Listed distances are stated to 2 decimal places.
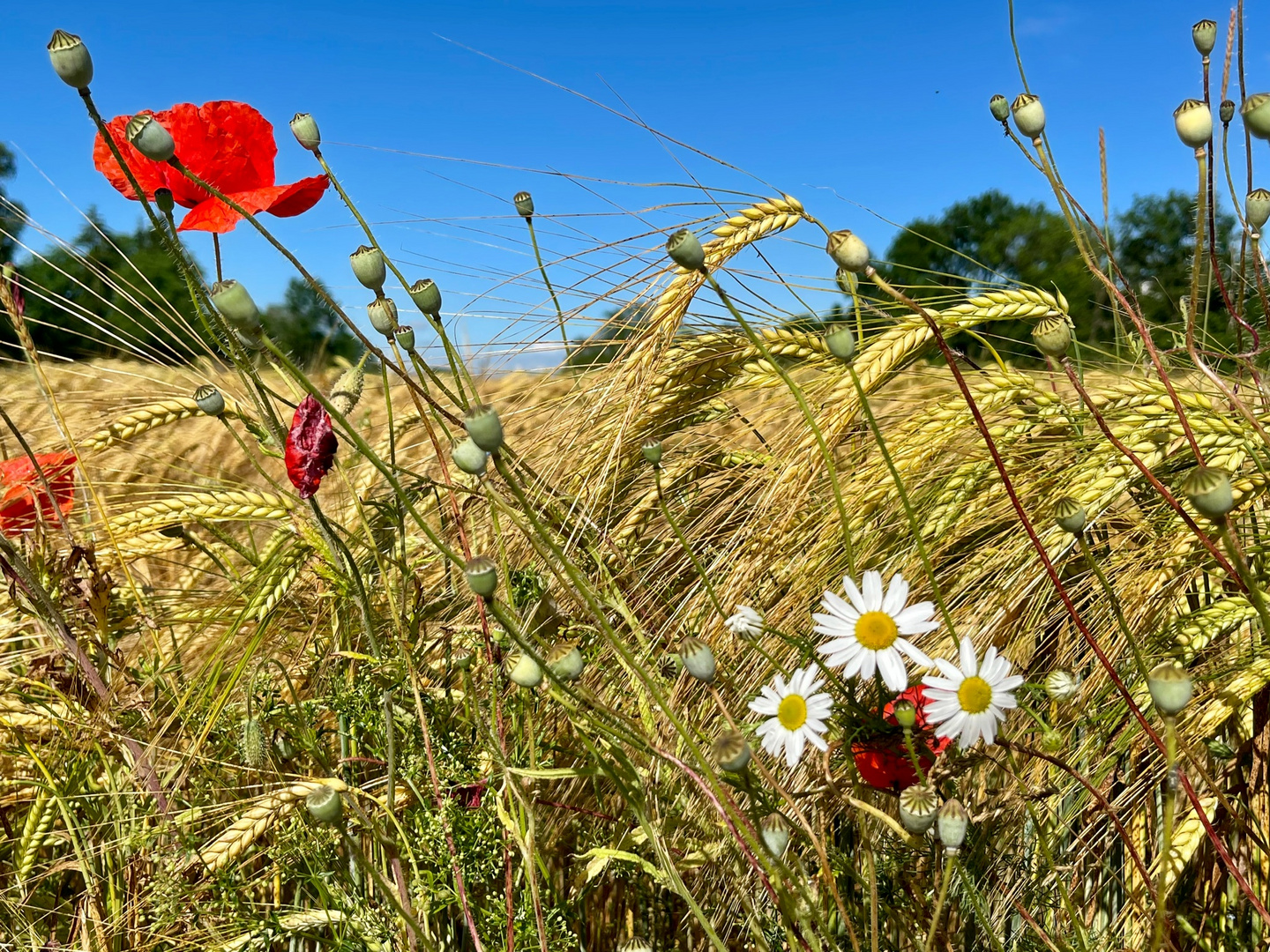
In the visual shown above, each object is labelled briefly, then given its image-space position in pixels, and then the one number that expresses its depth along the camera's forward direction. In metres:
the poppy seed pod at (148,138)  0.64
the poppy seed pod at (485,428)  0.56
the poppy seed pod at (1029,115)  0.94
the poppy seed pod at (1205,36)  1.03
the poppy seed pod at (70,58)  0.64
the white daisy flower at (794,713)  0.64
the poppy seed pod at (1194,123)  0.80
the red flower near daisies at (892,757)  0.70
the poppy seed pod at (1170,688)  0.51
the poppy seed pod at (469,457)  0.62
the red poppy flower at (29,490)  1.16
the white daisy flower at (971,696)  0.63
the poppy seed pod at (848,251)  0.65
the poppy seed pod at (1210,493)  0.53
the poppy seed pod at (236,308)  0.62
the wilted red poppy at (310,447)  0.84
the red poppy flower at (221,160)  1.02
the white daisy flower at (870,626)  0.66
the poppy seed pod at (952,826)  0.56
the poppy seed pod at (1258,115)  0.74
